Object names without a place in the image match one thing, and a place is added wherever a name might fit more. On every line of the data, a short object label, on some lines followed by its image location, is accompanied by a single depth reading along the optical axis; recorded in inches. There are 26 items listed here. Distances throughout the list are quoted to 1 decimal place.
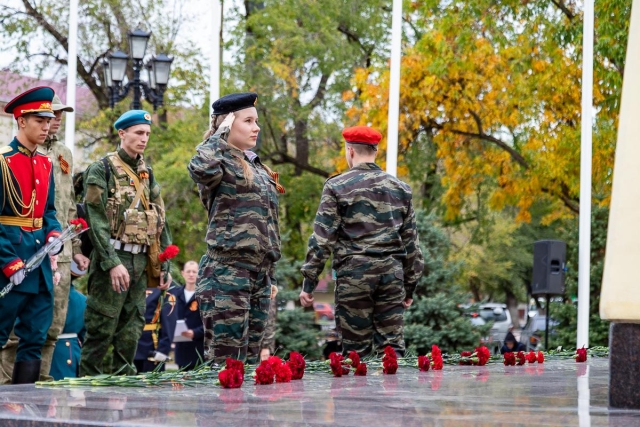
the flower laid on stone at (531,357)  509.3
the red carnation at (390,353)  420.2
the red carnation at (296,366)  381.0
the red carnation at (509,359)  479.7
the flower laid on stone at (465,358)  500.2
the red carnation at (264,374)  346.8
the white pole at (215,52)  721.4
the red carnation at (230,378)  333.8
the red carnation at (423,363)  436.6
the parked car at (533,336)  1249.0
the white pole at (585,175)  726.4
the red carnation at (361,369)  401.7
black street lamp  1088.0
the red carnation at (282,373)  358.2
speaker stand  967.6
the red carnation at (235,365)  338.8
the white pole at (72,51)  764.7
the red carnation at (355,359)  408.6
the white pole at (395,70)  726.4
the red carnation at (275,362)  356.1
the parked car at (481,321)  1007.7
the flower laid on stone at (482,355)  487.4
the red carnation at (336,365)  401.0
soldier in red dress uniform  420.2
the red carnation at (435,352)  447.6
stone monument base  260.4
